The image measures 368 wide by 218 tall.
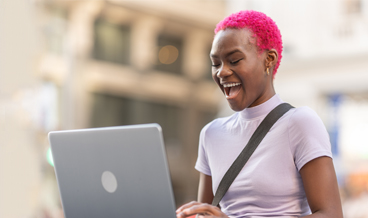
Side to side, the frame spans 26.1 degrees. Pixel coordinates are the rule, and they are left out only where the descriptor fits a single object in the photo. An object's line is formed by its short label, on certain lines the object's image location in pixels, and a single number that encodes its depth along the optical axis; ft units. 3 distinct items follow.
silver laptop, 5.16
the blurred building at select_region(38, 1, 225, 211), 55.77
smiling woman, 5.49
